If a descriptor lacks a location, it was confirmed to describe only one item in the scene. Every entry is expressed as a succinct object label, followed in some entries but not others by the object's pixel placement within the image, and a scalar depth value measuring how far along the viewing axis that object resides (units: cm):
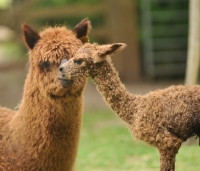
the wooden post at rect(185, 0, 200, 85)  1272
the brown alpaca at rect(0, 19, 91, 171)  794
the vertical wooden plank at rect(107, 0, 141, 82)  2306
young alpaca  683
